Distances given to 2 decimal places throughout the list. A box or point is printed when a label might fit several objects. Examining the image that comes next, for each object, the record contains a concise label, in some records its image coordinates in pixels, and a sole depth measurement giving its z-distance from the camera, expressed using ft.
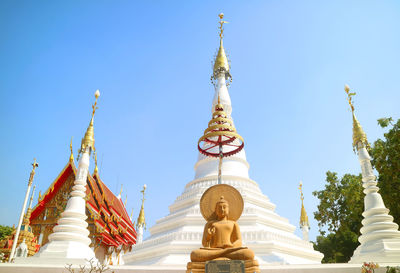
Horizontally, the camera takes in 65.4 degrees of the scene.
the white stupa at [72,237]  30.94
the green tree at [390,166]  50.11
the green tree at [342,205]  62.90
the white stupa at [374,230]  30.22
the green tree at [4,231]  94.17
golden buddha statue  21.02
